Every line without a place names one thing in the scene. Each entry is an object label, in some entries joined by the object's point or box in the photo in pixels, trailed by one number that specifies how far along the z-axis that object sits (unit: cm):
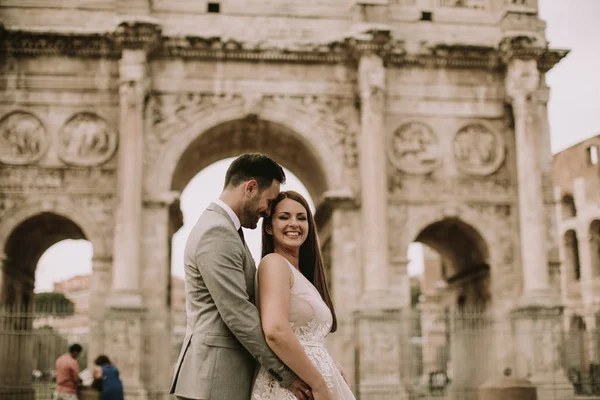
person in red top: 1133
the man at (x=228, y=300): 349
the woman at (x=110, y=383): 1127
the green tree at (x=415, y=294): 6531
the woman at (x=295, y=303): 347
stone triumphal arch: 1716
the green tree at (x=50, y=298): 6544
